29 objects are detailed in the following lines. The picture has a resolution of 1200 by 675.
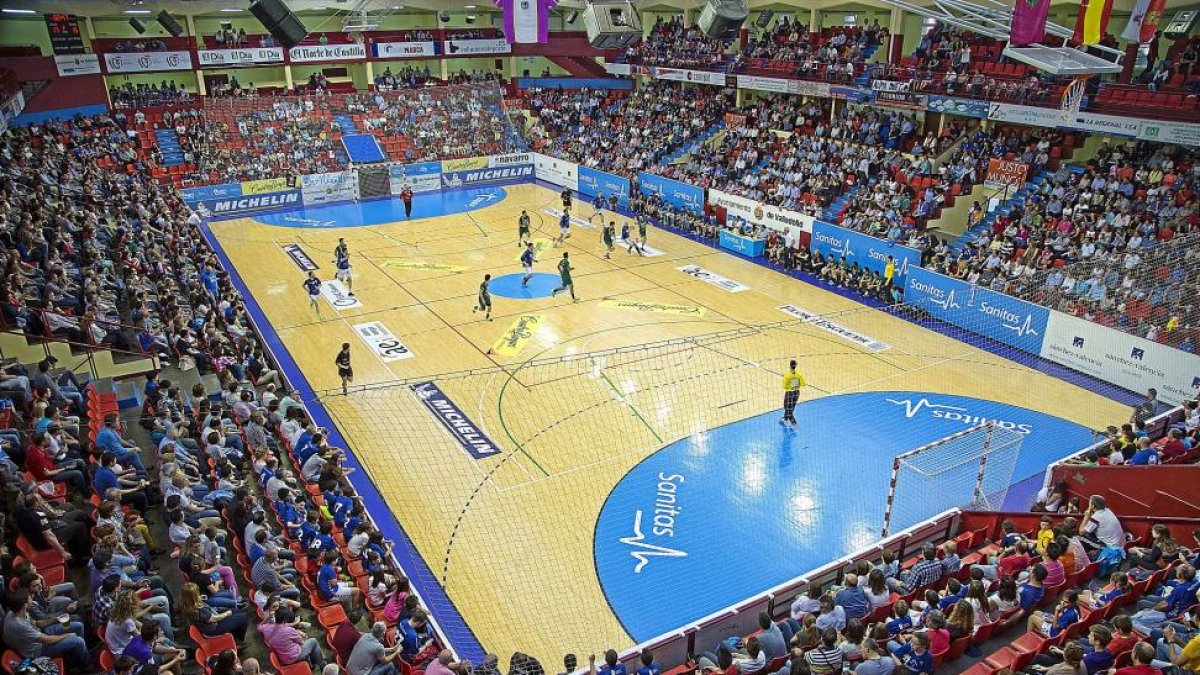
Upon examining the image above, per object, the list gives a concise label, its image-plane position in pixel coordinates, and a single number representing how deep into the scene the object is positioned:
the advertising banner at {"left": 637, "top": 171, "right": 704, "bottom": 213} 33.69
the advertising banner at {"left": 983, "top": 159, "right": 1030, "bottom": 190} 26.56
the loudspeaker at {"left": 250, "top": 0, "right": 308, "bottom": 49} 15.29
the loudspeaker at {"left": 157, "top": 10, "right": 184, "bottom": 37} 34.58
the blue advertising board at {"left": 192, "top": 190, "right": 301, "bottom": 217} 36.19
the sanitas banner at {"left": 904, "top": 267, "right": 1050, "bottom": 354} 20.70
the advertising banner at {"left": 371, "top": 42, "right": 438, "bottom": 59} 47.12
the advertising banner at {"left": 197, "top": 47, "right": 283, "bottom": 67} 42.81
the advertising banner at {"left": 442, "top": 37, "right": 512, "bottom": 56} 48.95
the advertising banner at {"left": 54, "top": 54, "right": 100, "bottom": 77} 37.34
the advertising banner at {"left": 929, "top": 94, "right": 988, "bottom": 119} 26.97
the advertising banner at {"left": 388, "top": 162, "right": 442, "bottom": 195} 40.59
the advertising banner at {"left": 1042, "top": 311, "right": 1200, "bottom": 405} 17.56
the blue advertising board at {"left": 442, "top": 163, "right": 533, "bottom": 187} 42.00
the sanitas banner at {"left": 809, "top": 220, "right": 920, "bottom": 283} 24.31
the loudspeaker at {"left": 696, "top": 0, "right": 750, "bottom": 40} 17.64
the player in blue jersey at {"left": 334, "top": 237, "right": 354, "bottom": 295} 24.65
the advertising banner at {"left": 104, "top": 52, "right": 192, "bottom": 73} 40.19
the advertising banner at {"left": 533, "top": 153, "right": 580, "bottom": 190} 40.47
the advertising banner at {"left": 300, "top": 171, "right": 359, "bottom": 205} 38.12
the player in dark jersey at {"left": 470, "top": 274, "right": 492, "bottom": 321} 22.31
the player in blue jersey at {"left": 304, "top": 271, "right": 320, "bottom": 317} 22.36
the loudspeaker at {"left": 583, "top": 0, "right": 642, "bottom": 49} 22.47
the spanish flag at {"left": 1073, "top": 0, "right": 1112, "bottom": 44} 14.22
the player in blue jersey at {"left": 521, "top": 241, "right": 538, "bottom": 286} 25.31
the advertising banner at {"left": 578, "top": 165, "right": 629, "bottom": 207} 36.97
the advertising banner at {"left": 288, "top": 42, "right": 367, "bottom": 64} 44.84
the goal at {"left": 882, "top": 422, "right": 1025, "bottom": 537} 13.96
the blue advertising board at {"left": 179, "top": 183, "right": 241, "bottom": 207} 35.50
